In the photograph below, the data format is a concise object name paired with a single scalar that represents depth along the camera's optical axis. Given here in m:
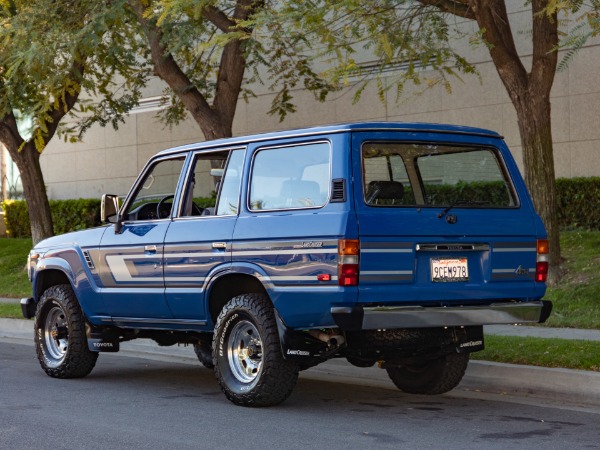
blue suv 7.81
